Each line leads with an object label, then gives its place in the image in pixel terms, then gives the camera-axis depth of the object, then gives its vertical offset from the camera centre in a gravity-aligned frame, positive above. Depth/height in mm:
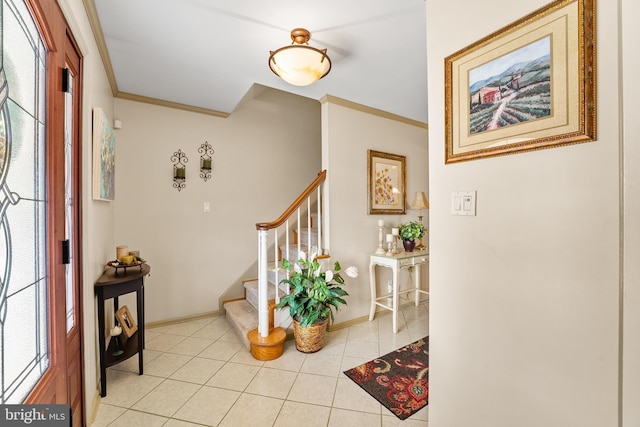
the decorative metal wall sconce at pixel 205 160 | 2895 +598
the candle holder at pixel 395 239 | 2770 -314
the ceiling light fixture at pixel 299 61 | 1620 +972
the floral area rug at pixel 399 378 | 1606 -1177
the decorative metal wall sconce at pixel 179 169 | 2768 +472
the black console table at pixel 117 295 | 1613 -580
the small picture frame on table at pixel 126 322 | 2012 -847
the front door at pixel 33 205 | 723 +31
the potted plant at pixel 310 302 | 2137 -741
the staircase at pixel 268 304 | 2115 -881
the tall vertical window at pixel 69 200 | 1272 +73
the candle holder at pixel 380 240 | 2766 -309
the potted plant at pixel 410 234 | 2811 -247
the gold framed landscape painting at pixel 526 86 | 798 +442
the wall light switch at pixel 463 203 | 1077 +33
